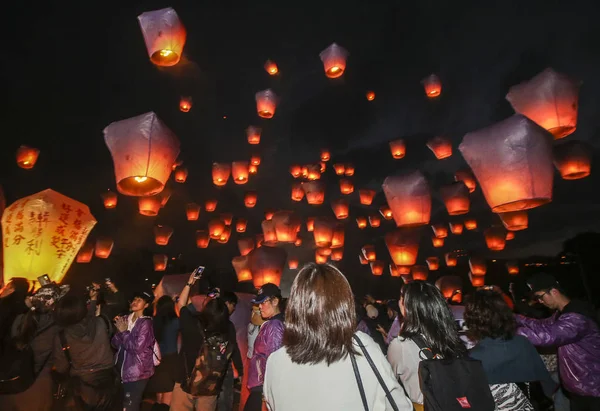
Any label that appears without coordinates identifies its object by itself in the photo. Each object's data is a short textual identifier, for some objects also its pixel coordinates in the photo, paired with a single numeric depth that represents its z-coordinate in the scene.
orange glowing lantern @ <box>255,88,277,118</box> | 11.75
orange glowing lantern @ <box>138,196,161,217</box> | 10.11
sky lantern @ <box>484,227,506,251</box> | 14.01
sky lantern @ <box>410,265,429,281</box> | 19.34
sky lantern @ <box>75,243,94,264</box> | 15.26
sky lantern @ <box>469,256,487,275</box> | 17.41
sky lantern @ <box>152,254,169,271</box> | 19.30
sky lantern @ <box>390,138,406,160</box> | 13.51
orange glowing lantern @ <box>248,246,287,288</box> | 11.38
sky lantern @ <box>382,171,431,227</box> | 7.29
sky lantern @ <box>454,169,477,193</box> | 13.88
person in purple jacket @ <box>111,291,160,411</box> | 4.18
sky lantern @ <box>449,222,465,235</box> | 16.85
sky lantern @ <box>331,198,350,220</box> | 15.47
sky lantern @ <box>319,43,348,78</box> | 10.41
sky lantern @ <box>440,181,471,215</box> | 10.03
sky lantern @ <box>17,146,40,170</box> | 11.16
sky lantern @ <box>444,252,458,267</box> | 20.01
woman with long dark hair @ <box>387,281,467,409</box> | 2.27
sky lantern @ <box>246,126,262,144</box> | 14.24
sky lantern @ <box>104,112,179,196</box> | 5.41
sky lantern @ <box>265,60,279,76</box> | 13.66
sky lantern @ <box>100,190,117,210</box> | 15.32
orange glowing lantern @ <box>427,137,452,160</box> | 12.08
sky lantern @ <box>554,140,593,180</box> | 8.19
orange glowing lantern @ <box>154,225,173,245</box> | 15.97
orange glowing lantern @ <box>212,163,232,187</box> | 14.01
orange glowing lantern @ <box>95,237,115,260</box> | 14.61
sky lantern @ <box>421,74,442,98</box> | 11.66
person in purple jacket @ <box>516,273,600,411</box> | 3.06
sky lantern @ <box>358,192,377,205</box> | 16.00
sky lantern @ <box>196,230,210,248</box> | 18.09
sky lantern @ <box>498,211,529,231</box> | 8.18
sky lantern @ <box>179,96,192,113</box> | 13.72
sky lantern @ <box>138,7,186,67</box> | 7.09
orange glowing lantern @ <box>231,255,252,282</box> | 14.71
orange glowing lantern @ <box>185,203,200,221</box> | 16.31
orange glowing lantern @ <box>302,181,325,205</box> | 13.78
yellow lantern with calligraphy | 5.82
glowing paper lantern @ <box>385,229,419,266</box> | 10.63
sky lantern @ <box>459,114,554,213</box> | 4.70
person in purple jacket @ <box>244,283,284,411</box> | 3.67
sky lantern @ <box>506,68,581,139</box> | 6.11
